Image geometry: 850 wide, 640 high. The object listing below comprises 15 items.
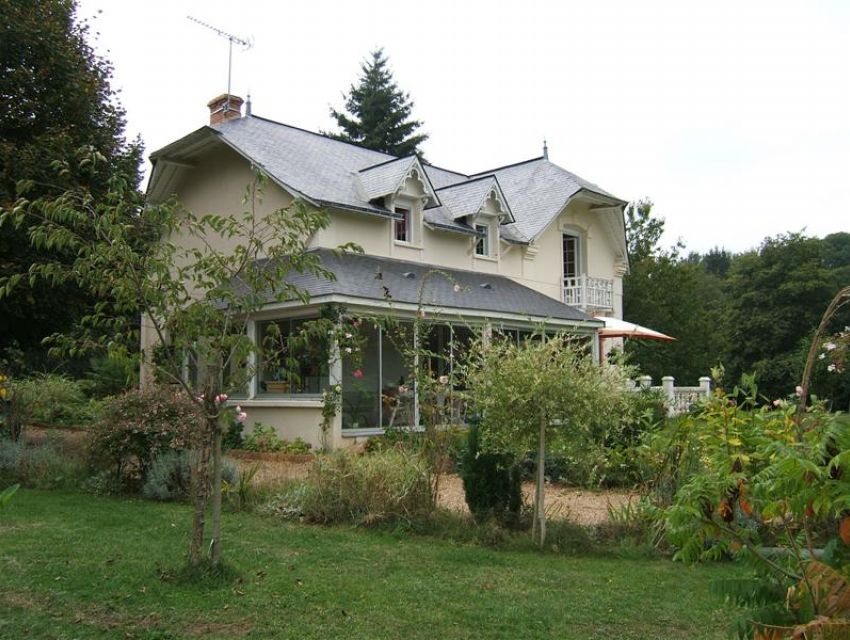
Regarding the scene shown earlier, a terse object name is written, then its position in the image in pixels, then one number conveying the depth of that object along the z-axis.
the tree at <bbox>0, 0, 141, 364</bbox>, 12.46
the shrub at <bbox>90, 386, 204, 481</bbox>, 10.34
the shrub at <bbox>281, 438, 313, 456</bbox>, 14.47
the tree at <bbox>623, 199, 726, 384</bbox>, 32.19
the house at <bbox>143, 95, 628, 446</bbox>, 15.90
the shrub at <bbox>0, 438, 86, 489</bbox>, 11.10
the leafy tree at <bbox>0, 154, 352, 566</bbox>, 5.95
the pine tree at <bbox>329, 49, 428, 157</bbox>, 46.19
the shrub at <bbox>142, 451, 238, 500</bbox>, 10.10
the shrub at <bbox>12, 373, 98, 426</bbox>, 15.59
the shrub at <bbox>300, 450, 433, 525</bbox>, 8.56
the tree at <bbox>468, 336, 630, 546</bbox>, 7.70
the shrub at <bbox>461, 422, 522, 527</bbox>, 8.48
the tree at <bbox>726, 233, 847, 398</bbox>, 32.56
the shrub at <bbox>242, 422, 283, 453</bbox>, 14.85
